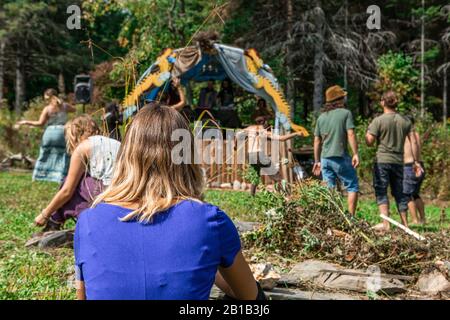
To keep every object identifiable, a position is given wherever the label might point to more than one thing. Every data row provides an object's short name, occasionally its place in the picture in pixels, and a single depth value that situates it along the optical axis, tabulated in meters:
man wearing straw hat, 7.47
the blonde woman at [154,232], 2.08
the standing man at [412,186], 8.33
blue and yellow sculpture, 14.23
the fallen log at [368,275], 4.23
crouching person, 5.39
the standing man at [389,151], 7.41
